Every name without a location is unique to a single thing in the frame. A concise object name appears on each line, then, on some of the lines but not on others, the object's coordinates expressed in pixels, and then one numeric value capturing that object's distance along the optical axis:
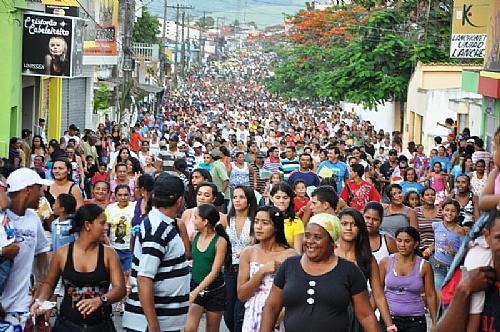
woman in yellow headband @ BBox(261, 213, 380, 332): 7.24
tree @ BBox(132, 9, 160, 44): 80.62
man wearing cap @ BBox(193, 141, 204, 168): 24.01
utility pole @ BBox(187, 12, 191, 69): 135.50
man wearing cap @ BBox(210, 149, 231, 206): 19.39
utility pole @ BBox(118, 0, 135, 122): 44.27
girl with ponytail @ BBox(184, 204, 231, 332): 10.30
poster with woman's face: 24.67
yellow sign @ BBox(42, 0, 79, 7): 28.74
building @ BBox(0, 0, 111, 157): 23.55
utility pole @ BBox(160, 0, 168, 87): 84.41
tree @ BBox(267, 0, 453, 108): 43.28
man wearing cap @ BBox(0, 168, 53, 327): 8.27
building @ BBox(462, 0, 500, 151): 25.34
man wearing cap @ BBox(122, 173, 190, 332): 7.95
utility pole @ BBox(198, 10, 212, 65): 174.50
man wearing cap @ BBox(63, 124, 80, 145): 25.93
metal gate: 39.00
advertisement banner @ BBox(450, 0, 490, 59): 30.59
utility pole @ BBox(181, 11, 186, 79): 111.70
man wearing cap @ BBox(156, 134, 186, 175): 24.47
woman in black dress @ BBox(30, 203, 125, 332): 8.11
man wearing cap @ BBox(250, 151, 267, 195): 21.00
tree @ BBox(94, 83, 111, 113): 44.82
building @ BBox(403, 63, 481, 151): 40.28
